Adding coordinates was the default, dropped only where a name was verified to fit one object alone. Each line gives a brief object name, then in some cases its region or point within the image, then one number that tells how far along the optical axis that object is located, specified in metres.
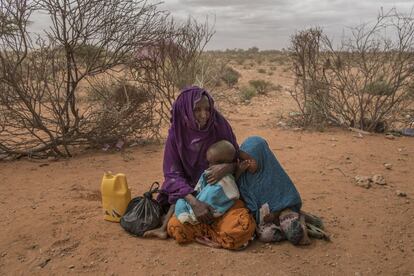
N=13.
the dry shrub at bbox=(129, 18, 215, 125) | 7.36
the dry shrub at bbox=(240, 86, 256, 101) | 13.86
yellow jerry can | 3.67
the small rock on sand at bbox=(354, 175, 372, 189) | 4.85
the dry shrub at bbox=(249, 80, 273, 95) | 15.50
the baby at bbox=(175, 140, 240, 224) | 3.32
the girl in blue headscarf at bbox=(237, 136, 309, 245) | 3.41
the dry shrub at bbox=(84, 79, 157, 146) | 6.72
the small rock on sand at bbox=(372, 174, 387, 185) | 4.95
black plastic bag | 3.49
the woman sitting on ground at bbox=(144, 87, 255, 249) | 3.28
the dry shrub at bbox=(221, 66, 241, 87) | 17.31
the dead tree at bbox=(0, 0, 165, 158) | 5.81
